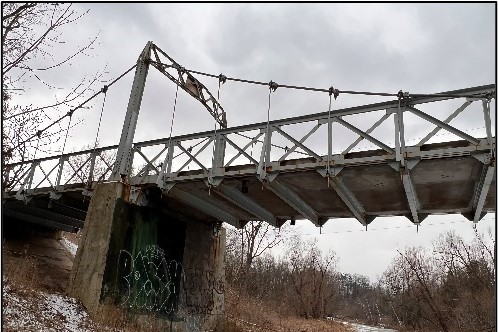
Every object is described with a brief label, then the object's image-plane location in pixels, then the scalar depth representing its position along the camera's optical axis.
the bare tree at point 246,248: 31.34
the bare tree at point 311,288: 32.53
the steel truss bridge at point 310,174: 7.73
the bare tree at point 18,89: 6.45
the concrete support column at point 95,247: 9.71
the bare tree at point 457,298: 26.78
